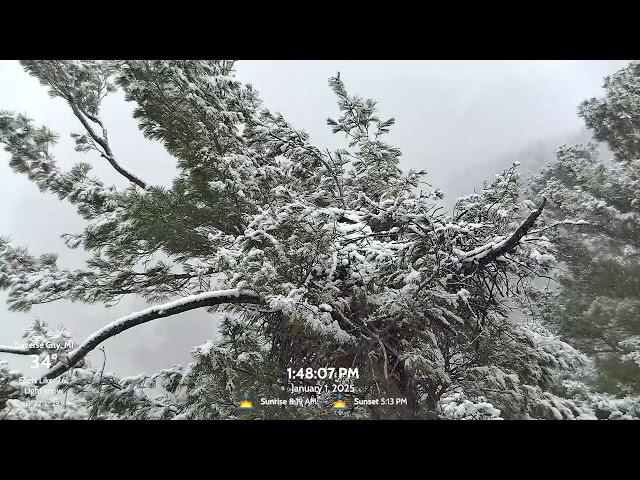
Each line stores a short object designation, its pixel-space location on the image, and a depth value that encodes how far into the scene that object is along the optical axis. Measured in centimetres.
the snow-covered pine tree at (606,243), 583
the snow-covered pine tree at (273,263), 291
